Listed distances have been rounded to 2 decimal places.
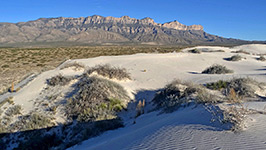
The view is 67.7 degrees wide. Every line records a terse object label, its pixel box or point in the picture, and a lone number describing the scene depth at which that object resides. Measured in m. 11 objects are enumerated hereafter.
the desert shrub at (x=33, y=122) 6.45
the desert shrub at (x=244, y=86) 6.93
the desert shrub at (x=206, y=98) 5.51
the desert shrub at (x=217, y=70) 12.63
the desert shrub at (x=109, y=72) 10.46
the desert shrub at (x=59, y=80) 9.25
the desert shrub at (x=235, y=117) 3.64
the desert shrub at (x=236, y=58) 19.09
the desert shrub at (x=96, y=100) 6.62
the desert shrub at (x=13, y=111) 7.29
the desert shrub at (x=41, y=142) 5.79
